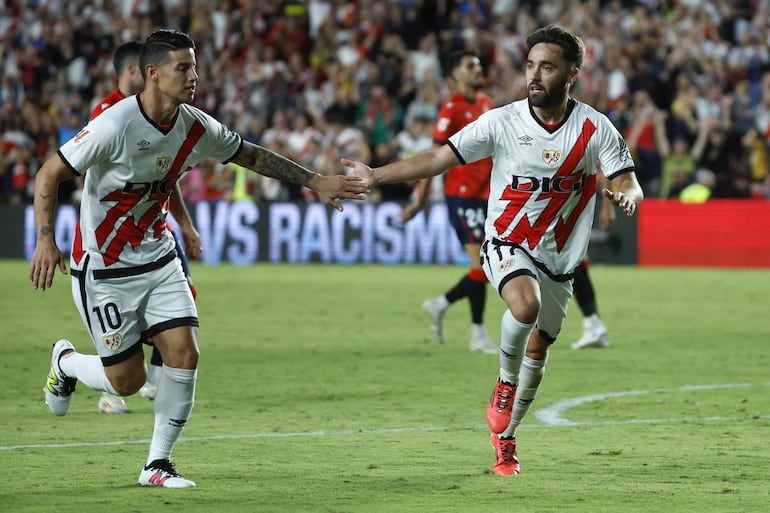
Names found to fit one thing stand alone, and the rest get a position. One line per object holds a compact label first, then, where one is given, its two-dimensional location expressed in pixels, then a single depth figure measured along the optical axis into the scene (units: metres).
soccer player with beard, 14.26
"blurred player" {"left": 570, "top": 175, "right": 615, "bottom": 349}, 25.52
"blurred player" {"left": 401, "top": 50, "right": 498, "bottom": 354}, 24.58
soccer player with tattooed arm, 13.02
